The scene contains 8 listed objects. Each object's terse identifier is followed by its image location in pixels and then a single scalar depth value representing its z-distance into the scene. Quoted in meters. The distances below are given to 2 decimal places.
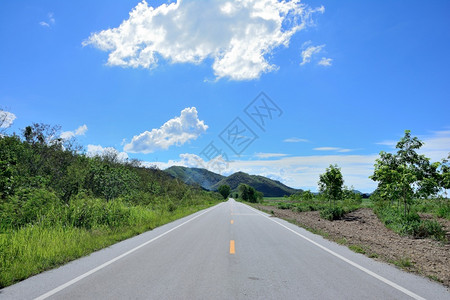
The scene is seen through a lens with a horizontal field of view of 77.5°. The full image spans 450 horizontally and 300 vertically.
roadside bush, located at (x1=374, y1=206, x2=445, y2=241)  11.77
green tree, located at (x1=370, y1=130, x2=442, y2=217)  14.09
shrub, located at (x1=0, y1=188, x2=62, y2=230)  10.51
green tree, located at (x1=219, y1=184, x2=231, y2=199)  178.93
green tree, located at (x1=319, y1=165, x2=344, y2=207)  23.38
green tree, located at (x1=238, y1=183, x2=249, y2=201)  125.44
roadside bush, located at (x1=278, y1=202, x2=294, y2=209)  44.74
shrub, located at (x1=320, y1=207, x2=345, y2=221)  21.81
